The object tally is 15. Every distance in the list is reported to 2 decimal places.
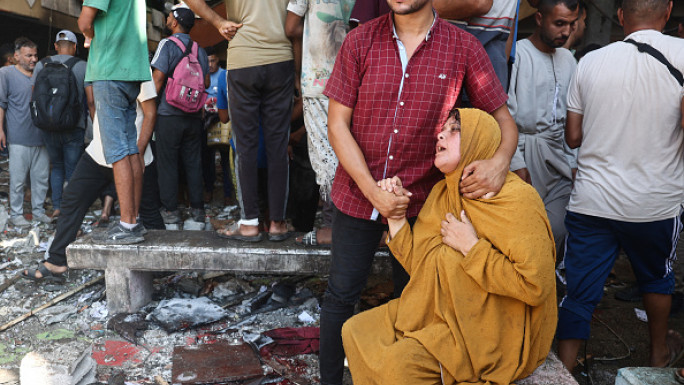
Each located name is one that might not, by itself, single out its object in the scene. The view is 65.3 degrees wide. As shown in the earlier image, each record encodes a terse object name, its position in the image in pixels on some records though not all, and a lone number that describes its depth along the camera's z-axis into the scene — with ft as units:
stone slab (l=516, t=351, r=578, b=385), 7.84
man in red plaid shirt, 8.07
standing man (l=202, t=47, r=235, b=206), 23.91
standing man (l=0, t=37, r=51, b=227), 22.35
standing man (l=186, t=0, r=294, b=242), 11.93
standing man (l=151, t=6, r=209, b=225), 17.80
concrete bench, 12.69
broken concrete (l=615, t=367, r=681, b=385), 7.59
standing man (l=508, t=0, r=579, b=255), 12.42
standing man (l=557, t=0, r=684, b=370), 9.70
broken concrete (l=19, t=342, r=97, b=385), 9.36
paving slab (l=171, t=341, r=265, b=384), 10.61
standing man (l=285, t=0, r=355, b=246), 11.73
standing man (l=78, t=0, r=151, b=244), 12.66
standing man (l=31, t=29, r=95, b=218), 21.16
